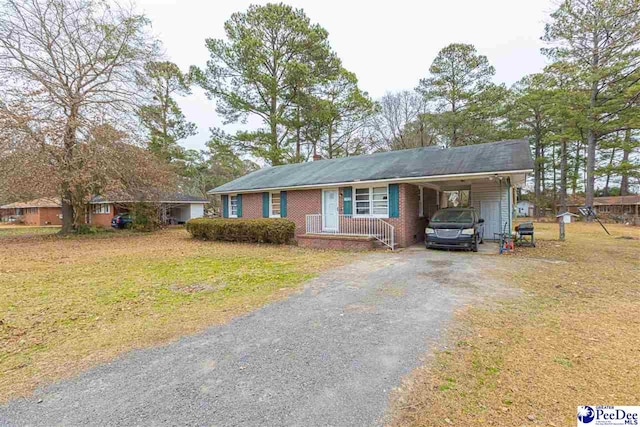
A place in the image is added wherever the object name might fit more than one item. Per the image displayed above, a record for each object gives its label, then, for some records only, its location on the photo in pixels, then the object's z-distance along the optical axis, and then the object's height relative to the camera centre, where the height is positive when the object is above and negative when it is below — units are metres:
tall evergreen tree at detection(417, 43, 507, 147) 25.17 +9.88
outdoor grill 10.81 -0.96
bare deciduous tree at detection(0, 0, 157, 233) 13.27 +7.11
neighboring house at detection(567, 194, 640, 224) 31.23 +0.03
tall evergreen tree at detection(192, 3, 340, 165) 20.14 +10.16
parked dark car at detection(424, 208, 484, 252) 9.84 -0.74
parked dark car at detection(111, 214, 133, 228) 22.69 -0.51
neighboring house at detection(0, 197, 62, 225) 30.47 +0.28
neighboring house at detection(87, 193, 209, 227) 24.97 +0.30
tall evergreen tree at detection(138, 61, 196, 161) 17.31 +7.70
